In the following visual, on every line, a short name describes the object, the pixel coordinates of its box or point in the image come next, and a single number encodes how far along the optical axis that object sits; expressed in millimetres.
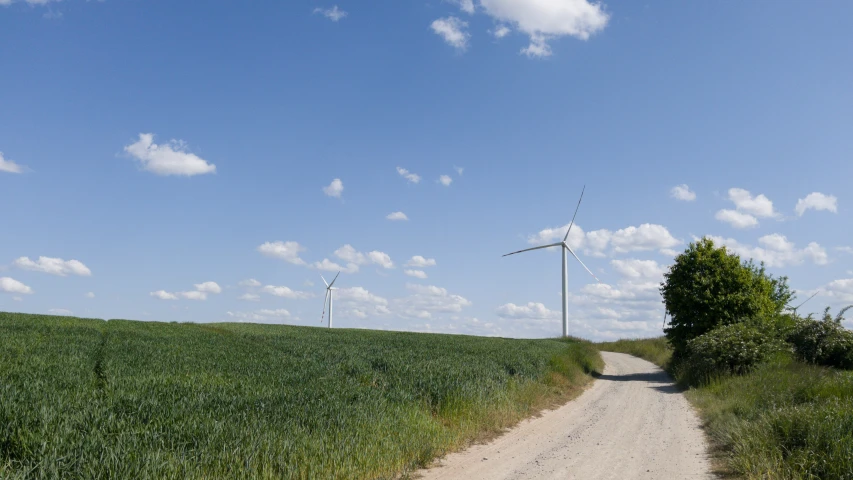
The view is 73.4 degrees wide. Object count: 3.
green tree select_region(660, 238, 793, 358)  31953
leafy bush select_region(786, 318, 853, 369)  28750
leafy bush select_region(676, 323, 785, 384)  25188
